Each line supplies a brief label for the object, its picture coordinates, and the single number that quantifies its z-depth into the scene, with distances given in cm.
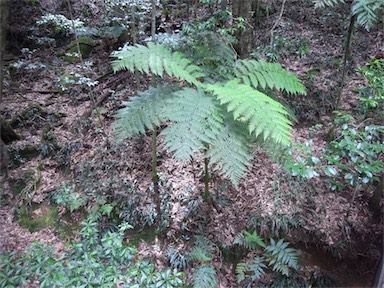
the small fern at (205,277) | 338
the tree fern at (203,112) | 238
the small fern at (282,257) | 347
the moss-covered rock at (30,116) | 520
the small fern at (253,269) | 354
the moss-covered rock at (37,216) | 403
